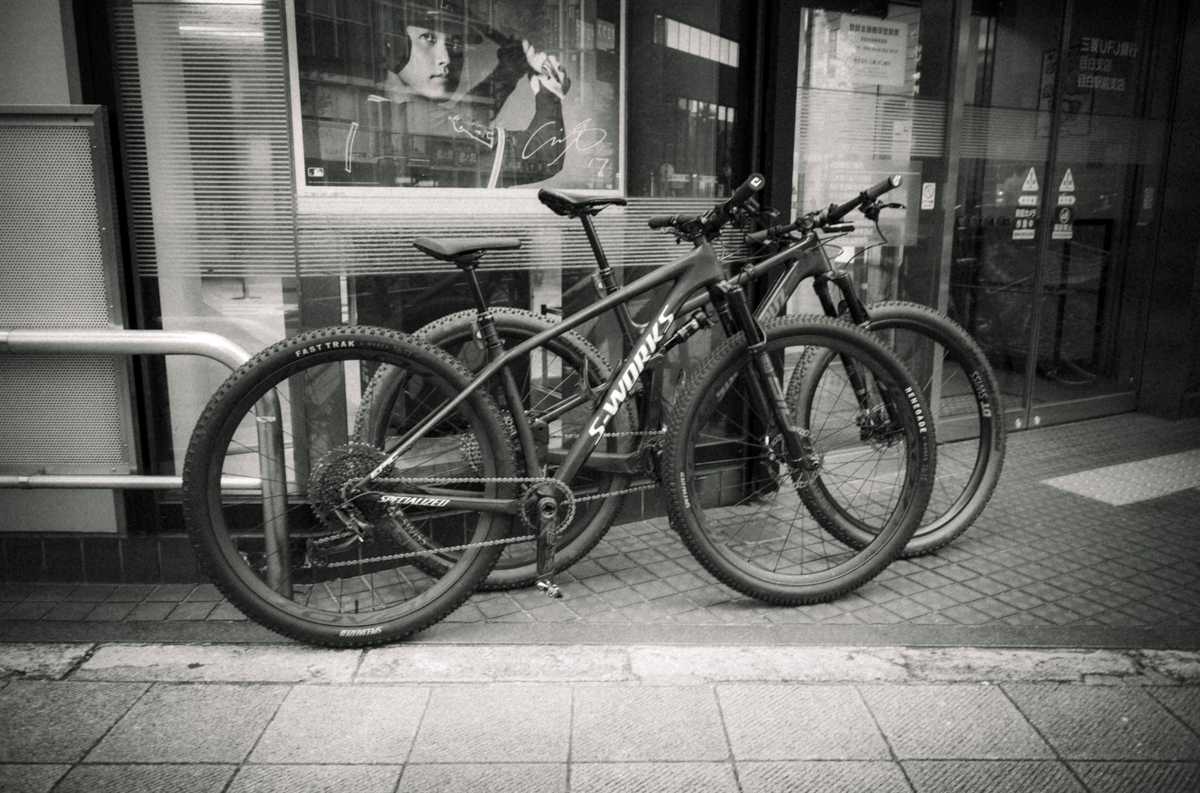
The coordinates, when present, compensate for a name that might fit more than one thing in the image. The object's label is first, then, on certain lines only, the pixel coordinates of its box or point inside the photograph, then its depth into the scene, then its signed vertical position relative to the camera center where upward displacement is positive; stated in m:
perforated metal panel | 3.36 -0.31
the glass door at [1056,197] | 5.98 +0.12
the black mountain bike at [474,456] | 3.04 -0.96
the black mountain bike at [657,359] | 3.54 -0.66
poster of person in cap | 3.80 +0.50
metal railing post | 3.14 -0.74
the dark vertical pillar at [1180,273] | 6.33 -0.44
